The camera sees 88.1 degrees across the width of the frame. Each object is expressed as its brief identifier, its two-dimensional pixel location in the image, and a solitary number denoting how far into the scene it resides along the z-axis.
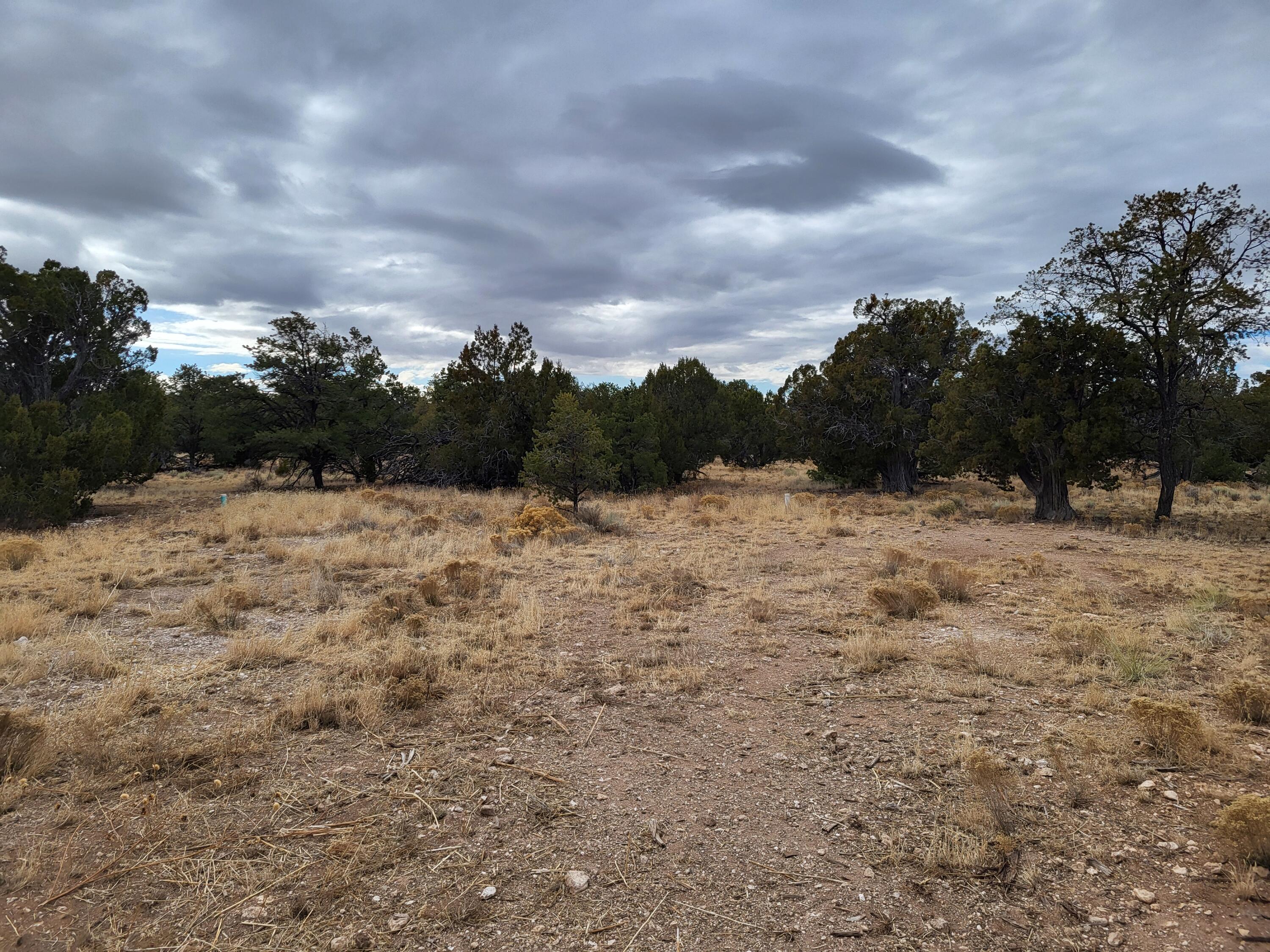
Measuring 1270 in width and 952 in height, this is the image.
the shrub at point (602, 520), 15.68
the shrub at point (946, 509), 18.09
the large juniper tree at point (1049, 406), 15.23
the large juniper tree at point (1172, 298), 13.92
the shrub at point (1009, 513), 17.33
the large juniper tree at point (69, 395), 14.88
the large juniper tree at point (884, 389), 22.78
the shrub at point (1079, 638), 6.19
